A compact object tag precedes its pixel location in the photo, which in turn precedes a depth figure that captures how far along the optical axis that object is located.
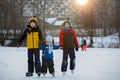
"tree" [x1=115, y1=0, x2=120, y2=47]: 62.78
